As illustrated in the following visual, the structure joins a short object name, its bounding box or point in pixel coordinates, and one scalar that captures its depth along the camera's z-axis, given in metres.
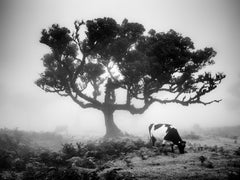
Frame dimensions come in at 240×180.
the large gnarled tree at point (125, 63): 19.28
